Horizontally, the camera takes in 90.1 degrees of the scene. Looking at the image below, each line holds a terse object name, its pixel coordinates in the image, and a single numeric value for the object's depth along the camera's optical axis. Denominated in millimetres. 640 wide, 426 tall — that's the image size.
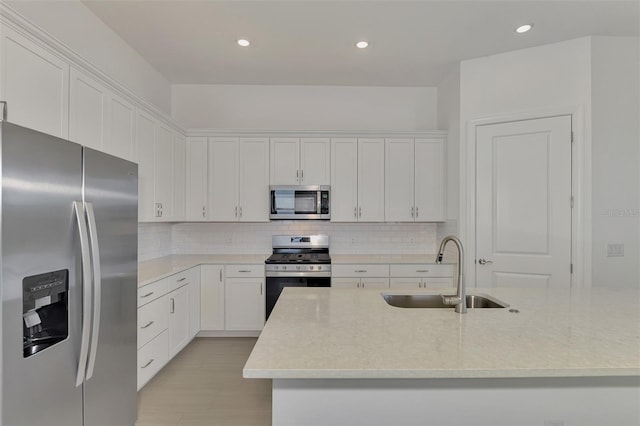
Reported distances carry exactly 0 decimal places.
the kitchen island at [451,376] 999
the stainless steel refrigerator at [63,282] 1164
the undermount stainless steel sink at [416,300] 1936
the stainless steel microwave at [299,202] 3670
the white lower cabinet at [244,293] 3527
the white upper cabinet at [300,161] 3725
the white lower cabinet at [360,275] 3514
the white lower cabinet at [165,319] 2389
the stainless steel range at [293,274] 3484
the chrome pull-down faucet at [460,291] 1524
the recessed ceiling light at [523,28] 2707
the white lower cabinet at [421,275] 3512
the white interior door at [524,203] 2939
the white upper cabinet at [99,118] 1970
